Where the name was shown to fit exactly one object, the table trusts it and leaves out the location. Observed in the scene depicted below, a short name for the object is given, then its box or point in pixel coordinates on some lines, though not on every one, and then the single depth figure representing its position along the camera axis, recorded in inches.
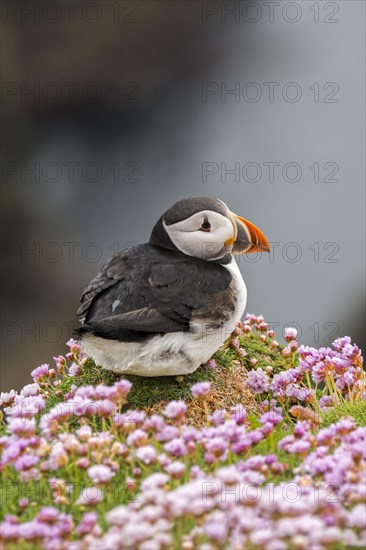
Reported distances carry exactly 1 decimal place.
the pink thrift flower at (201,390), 285.7
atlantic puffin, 378.9
